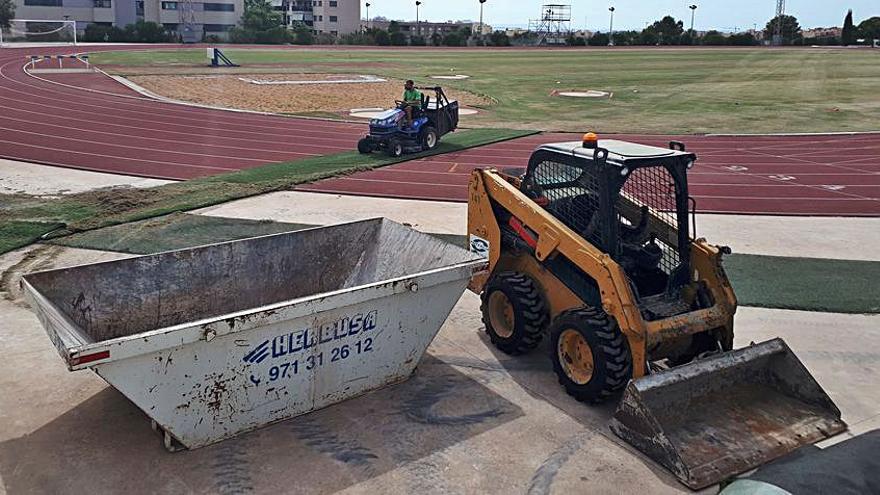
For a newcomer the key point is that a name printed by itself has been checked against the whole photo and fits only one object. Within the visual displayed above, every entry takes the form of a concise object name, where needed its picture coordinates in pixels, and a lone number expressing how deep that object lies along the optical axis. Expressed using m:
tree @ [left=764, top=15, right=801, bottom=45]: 105.94
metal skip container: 5.36
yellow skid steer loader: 5.95
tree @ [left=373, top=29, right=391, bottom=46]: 79.25
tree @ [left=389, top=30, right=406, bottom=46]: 78.94
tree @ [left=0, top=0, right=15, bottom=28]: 73.94
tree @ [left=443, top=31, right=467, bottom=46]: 80.94
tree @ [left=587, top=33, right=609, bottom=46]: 88.06
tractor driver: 18.61
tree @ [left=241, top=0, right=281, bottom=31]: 88.06
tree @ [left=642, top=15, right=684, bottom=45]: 88.00
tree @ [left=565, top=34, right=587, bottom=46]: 90.19
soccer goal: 69.69
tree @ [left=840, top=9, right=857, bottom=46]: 91.88
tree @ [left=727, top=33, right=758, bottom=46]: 88.75
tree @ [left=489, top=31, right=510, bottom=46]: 85.00
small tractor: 18.16
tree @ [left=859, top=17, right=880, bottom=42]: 91.88
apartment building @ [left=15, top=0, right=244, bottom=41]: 84.62
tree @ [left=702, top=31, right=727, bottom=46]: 88.38
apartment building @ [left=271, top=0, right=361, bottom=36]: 120.37
